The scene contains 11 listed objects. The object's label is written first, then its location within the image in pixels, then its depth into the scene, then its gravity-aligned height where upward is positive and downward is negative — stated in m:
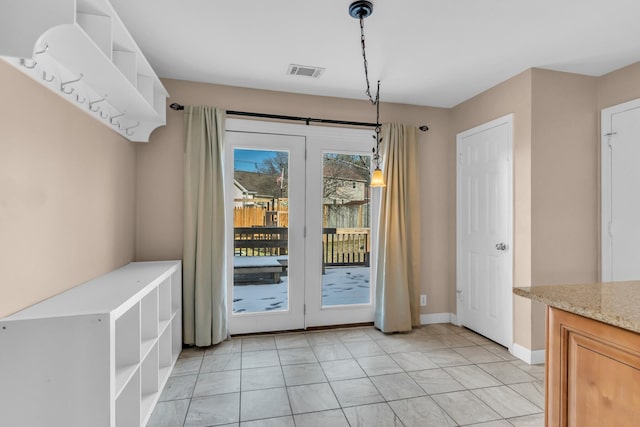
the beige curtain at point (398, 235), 3.63 -0.22
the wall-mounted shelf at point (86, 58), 1.32 +0.79
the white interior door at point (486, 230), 3.19 -0.14
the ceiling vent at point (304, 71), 2.99 +1.33
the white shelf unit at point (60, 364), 1.41 -0.64
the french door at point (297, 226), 3.46 -0.11
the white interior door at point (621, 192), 2.78 +0.21
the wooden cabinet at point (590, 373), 1.02 -0.53
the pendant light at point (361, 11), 2.04 +1.29
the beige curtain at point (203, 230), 3.13 -0.14
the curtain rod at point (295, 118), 3.22 +1.03
